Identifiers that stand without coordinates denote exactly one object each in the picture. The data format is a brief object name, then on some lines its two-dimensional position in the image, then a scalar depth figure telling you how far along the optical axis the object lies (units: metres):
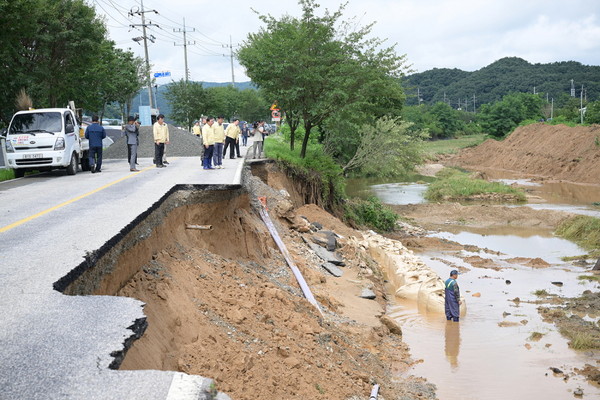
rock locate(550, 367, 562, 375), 13.53
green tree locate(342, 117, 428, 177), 38.50
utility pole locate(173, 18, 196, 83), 76.55
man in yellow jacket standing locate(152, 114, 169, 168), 22.70
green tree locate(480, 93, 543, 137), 98.41
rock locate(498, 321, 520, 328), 17.00
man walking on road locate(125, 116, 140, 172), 22.59
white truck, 20.21
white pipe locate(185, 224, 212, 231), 11.87
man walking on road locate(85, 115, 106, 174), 21.73
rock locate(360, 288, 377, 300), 17.86
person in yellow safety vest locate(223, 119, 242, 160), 26.42
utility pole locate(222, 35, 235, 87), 99.06
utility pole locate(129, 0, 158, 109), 51.92
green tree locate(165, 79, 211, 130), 69.25
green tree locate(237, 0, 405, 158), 28.67
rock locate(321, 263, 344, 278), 19.00
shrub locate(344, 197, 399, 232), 33.06
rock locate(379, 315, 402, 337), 15.97
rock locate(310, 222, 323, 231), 23.42
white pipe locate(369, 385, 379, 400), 9.66
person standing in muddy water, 16.55
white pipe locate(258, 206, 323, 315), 14.34
